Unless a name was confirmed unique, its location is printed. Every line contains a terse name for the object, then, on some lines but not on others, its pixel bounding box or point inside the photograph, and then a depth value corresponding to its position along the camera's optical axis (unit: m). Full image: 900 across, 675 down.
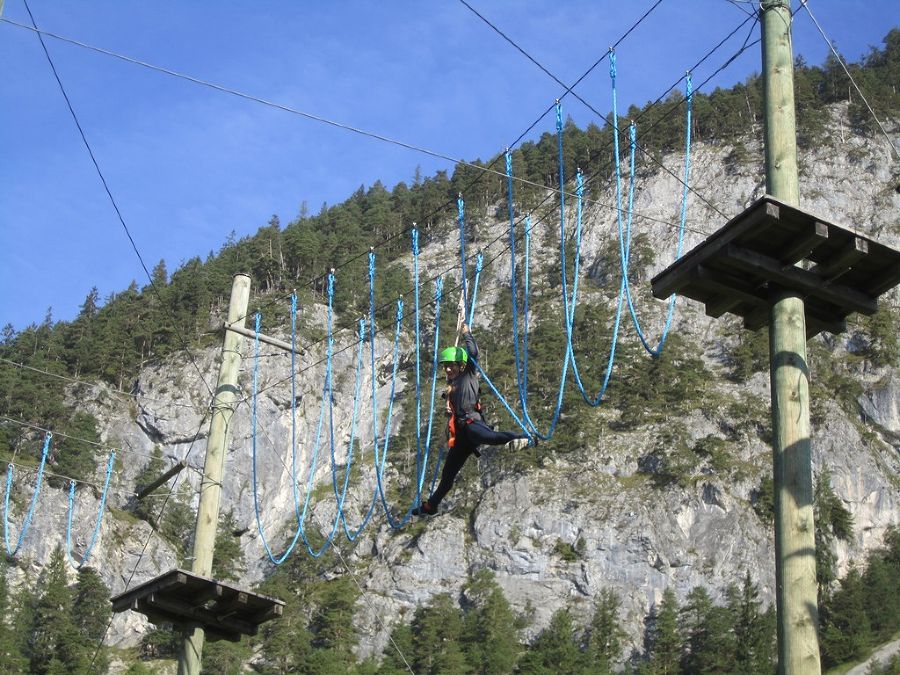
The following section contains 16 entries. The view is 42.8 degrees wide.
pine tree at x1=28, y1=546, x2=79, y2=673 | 57.62
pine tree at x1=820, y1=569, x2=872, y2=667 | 59.56
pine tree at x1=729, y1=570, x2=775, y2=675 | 57.62
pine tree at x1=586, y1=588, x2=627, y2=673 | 59.66
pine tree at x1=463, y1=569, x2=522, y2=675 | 59.25
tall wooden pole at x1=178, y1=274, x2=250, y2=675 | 12.66
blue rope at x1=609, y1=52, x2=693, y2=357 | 13.25
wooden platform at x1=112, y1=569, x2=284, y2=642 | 12.07
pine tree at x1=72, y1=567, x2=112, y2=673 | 61.75
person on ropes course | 11.33
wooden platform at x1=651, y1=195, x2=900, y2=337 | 8.12
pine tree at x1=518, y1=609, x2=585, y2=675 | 58.31
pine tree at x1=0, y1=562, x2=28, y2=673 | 53.47
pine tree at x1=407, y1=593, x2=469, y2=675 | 59.22
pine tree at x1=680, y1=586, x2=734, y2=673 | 58.91
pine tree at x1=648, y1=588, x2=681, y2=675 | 60.47
